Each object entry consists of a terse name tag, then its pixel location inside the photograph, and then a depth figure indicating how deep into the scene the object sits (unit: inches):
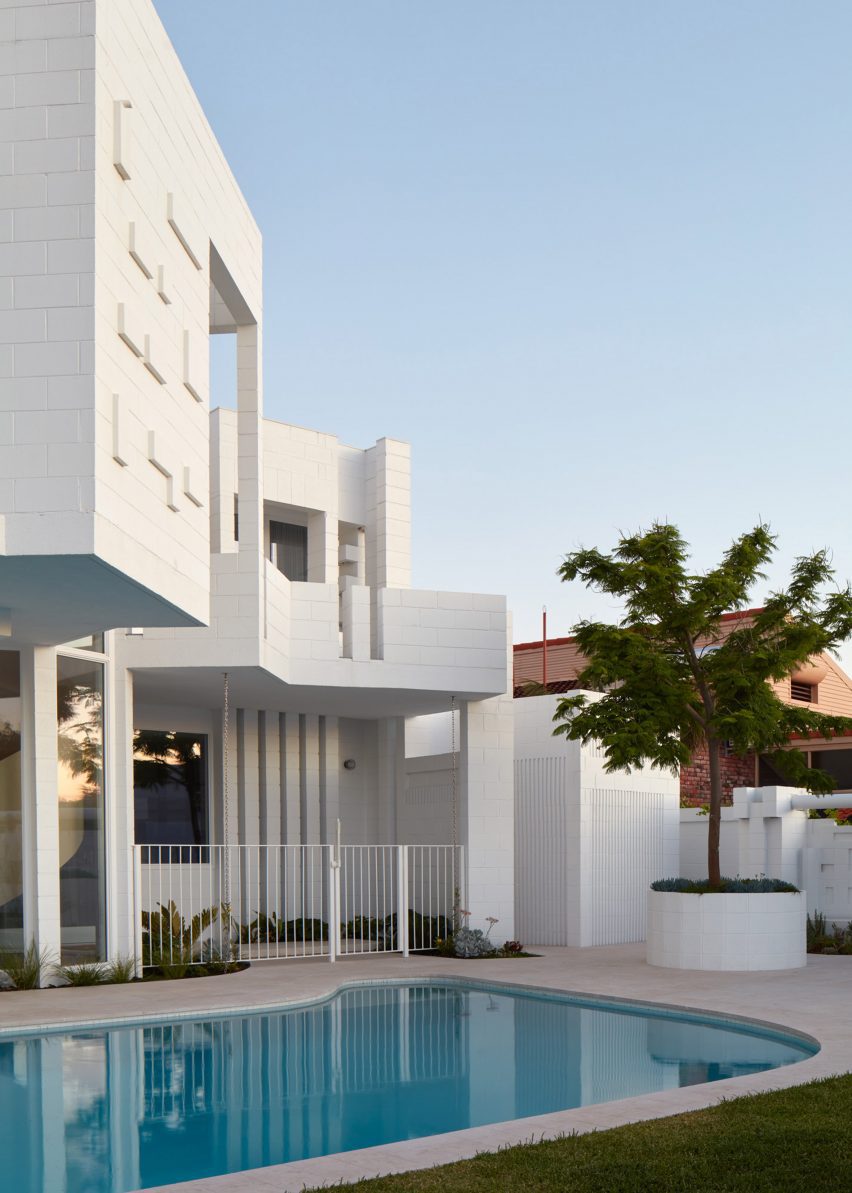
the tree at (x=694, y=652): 636.7
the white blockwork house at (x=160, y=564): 384.8
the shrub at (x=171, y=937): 611.9
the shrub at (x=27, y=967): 549.6
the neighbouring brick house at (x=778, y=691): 1063.0
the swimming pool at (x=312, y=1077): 302.5
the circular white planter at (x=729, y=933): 622.5
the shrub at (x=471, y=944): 680.4
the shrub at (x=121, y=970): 583.8
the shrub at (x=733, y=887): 639.1
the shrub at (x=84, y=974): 568.4
